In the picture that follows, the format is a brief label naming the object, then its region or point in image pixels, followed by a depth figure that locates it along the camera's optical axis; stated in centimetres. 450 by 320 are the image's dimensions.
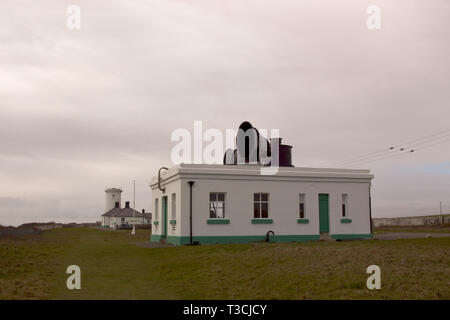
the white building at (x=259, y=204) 2344
